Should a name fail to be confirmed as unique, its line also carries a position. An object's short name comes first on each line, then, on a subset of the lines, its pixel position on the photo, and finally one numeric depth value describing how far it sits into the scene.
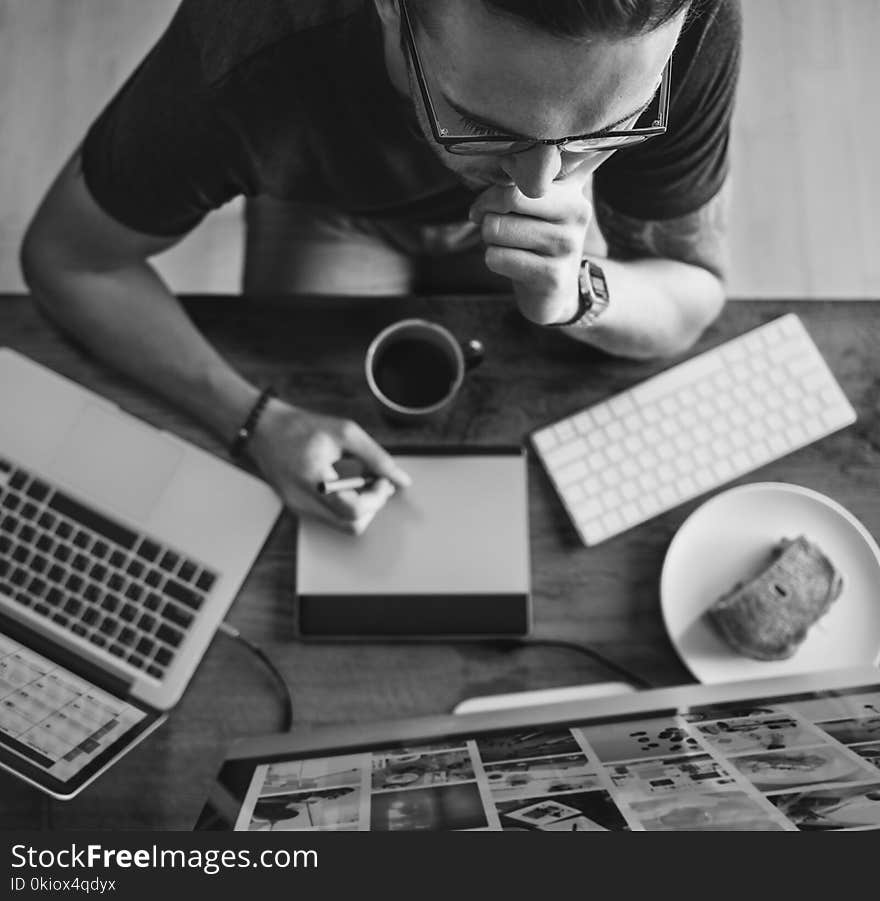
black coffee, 0.85
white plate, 0.83
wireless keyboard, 0.87
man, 0.52
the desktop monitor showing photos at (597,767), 0.55
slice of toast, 0.80
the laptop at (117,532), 0.84
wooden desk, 0.85
